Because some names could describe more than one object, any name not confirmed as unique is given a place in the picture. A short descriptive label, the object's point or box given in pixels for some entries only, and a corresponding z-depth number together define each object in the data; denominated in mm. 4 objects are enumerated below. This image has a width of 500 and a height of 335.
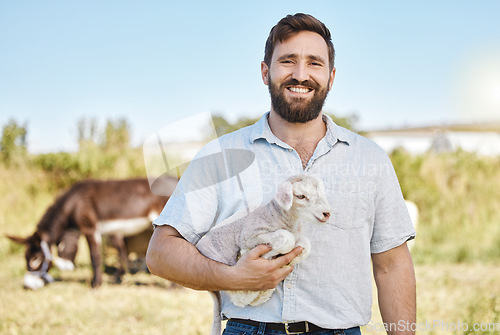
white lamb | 2227
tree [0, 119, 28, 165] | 11984
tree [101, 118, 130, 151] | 15680
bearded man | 2455
